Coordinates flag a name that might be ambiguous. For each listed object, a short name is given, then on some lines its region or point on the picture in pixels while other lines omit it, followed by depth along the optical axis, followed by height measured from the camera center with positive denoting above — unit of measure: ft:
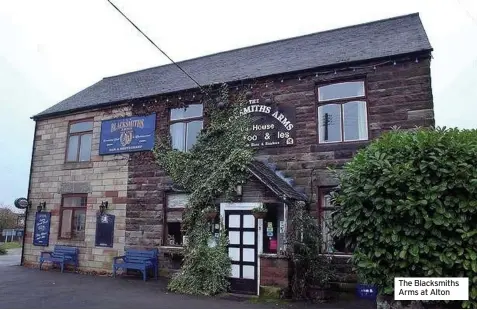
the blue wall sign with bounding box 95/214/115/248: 43.55 -0.80
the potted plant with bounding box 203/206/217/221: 33.88 +1.01
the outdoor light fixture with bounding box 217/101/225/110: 38.94 +11.73
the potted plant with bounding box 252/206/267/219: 31.32 +1.08
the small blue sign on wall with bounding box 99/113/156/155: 43.73 +9.97
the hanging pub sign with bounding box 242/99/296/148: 36.17 +9.33
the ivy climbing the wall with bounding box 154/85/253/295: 32.50 +4.43
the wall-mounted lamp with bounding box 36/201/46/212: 49.29 +1.79
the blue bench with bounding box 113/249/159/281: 38.65 -3.71
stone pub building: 32.60 +8.95
